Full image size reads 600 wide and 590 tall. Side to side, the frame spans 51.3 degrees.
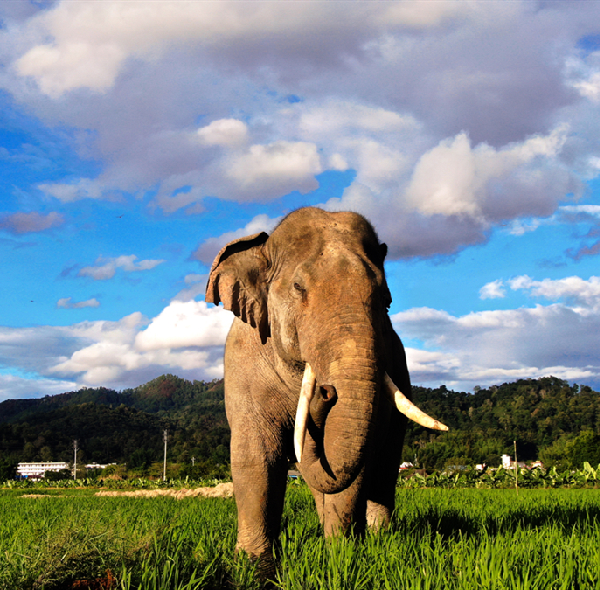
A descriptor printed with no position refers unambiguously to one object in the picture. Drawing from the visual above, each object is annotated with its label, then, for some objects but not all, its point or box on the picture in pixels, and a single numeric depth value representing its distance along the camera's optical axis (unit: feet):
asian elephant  14.02
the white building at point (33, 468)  355.25
